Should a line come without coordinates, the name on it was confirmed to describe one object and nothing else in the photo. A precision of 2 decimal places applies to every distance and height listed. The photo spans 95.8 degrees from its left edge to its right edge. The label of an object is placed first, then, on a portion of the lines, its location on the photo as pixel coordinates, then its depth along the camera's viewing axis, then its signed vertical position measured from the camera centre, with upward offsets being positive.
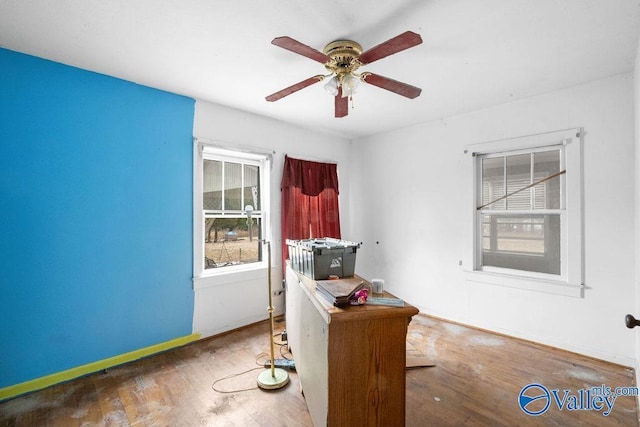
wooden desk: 1.47 -0.78
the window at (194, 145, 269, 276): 3.21 +0.09
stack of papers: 1.56 -0.44
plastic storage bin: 2.13 -0.33
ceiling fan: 1.81 +0.99
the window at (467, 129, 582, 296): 2.82 +0.04
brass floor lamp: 2.25 -1.31
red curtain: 3.86 +0.22
